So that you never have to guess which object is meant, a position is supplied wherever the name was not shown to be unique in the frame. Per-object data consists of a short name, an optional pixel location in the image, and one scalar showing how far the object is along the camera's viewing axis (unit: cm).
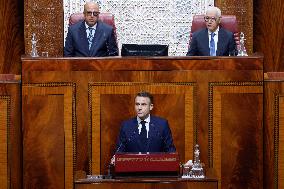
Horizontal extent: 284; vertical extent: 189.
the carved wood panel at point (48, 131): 1033
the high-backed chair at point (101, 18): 1225
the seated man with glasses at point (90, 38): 1141
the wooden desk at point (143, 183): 861
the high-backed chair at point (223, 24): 1224
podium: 869
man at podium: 991
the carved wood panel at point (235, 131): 1042
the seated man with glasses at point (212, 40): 1145
